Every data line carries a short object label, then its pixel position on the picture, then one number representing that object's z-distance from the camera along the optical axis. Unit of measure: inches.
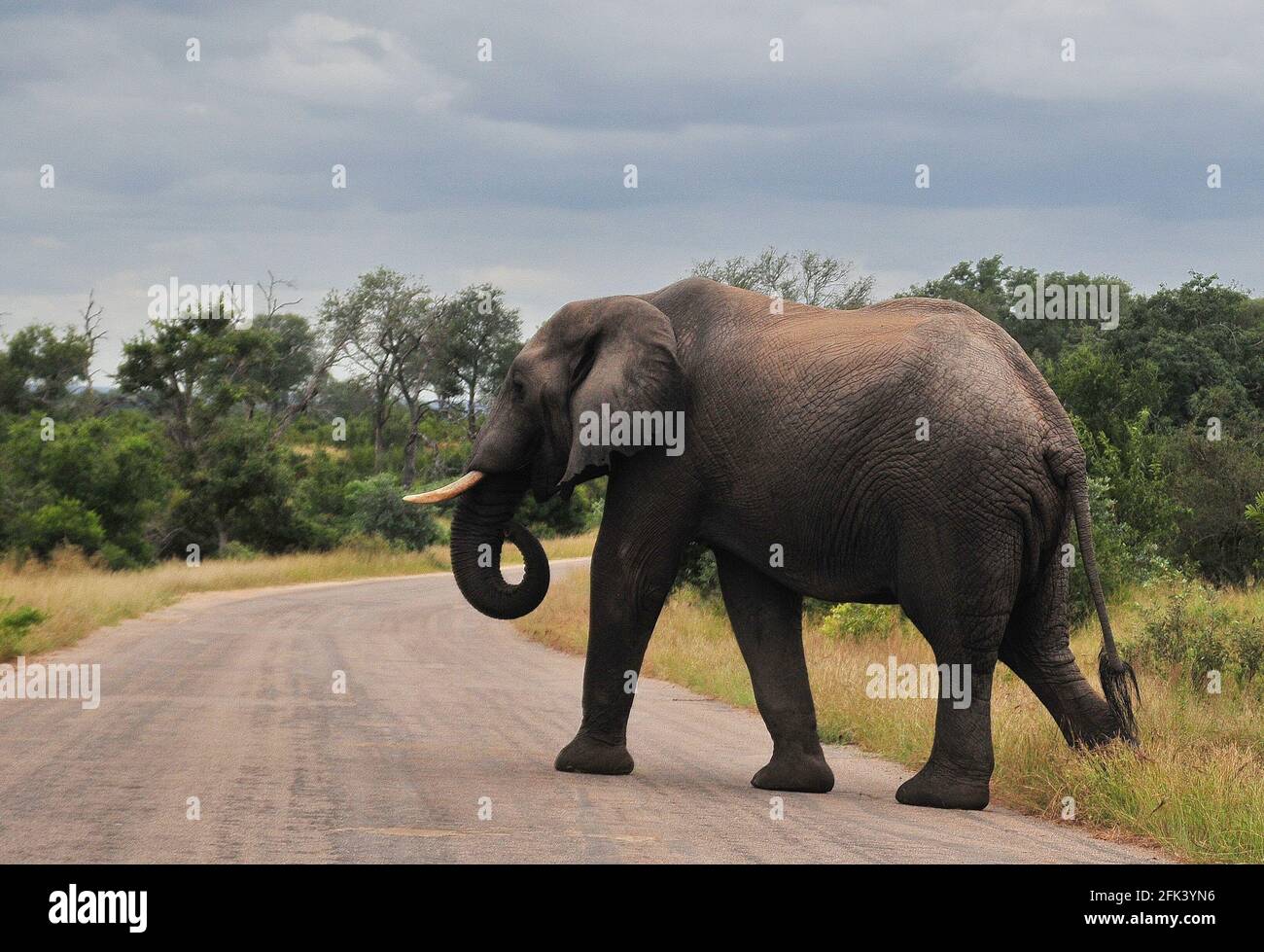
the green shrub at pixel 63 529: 1325.0
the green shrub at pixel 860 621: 759.7
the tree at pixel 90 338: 2123.5
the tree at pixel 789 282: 2022.6
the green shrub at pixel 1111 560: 773.9
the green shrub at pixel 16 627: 728.3
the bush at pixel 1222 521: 1029.2
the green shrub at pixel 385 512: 1921.8
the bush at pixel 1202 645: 571.2
